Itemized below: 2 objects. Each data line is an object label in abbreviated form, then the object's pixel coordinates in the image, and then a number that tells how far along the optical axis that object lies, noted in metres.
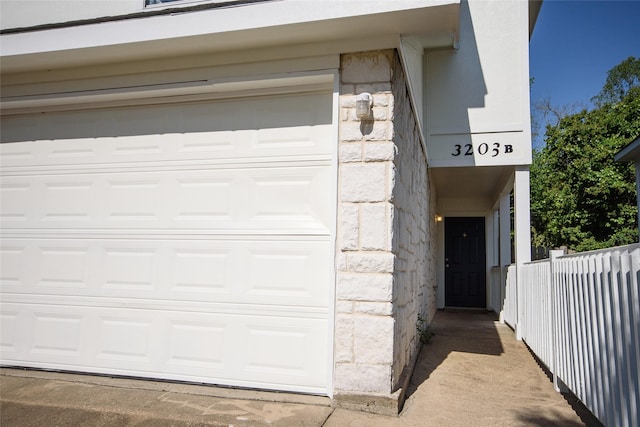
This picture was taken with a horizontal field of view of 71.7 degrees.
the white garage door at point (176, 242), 3.47
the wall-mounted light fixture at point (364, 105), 3.27
